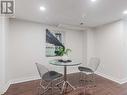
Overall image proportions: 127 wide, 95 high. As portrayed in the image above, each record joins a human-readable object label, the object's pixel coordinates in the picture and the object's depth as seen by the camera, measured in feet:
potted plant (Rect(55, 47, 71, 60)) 8.31
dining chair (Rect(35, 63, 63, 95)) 6.44
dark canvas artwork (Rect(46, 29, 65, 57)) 10.71
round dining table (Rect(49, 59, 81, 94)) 7.12
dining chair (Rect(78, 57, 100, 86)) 8.34
